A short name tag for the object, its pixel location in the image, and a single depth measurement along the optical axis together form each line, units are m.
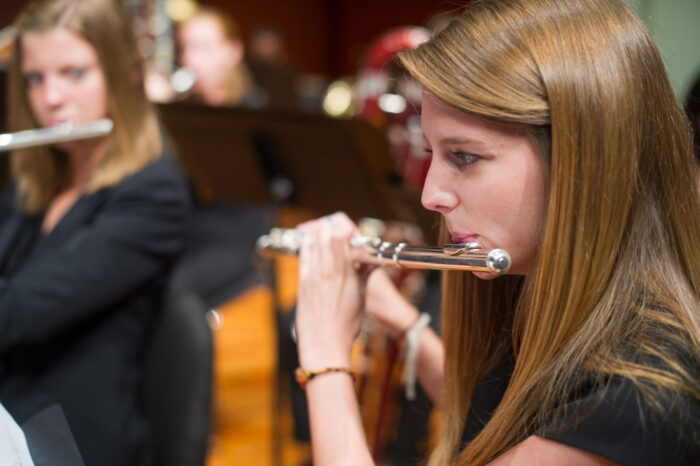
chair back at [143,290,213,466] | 2.29
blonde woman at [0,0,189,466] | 2.29
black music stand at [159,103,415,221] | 2.55
